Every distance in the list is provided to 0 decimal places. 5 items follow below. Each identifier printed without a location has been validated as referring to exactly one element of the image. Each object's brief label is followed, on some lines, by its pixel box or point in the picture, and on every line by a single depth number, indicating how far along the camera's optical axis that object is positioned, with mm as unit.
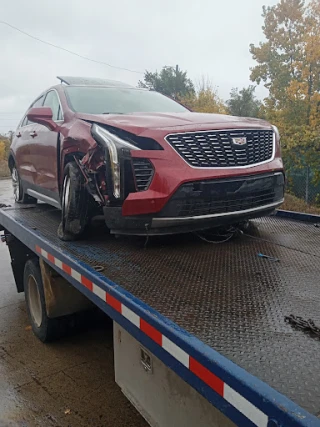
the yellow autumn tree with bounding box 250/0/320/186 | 15094
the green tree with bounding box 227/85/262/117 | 23109
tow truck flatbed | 1328
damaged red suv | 2684
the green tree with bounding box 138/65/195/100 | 28797
